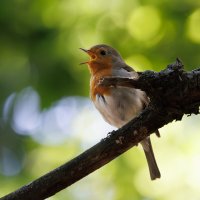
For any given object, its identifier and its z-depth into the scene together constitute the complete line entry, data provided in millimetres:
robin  8008
